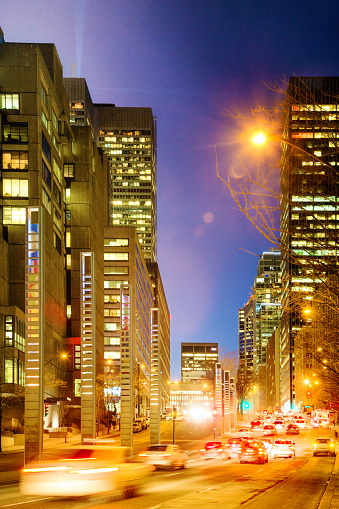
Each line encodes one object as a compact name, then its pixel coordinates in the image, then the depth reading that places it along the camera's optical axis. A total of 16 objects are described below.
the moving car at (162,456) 35.09
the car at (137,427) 90.84
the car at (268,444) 61.34
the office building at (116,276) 151.62
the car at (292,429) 85.93
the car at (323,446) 53.44
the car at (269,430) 81.06
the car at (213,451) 49.44
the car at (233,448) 51.99
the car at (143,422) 99.54
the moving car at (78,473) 19.02
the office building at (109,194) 193.50
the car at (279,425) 100.08
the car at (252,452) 43.97
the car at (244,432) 71.91
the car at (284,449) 50.81
